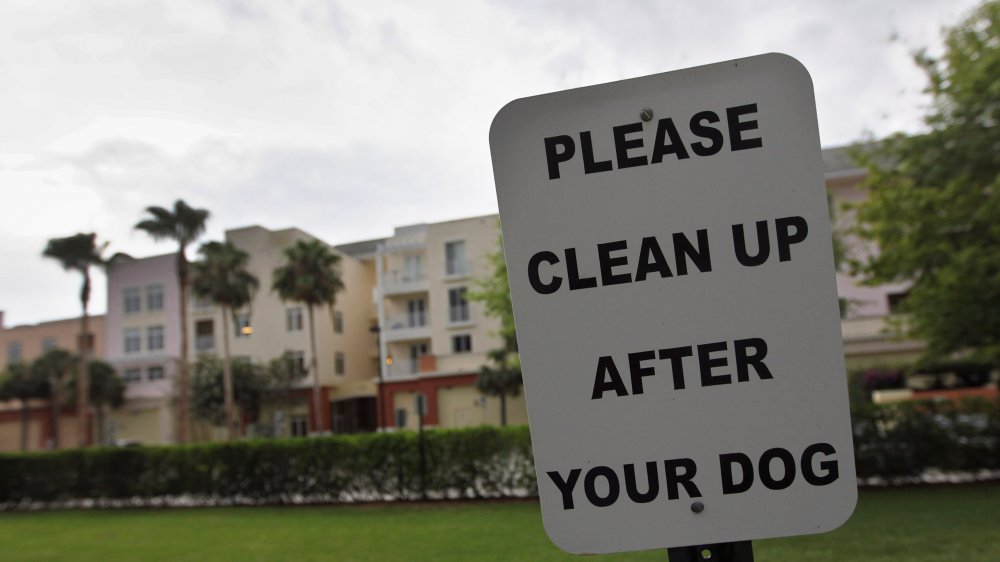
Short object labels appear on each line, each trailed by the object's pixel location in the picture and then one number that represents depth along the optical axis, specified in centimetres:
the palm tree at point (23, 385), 4856
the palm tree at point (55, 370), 4881
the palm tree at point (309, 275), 3912
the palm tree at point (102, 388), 4659
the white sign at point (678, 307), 124
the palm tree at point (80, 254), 3762
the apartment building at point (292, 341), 4612
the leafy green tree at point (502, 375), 3541
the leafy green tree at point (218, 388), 4356
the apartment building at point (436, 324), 4106
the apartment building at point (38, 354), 5091
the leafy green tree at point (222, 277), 3697
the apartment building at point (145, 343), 4797
